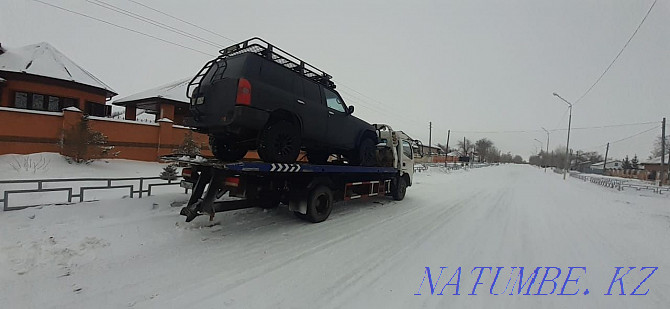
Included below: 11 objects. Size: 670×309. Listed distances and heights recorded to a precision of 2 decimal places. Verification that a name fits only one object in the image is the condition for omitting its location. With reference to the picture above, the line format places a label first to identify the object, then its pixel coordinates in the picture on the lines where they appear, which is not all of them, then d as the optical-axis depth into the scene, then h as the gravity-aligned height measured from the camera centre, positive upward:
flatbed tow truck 4.98 -0.75
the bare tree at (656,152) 65.25 +5.71
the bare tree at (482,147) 109.87 +5.92
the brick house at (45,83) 15.48 +2.43
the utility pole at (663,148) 24.33 +2.36
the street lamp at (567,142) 29.39 +3.01
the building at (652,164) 63.26 +2.86
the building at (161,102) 18.69 +2.14
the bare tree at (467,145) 106.62 +6.25
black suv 4.87 +0.70
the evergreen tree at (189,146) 13.50 -0.31
